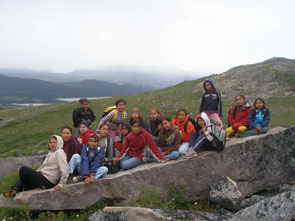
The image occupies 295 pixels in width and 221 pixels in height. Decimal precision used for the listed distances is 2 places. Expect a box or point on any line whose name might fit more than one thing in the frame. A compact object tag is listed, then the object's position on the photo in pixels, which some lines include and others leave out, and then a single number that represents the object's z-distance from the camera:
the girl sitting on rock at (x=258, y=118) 11.04
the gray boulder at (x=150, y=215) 6.61
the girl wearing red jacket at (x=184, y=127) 10.61
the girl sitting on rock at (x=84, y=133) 10.94
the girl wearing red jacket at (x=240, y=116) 11.65
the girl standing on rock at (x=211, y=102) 12.62
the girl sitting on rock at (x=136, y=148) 9.74
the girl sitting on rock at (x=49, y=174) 8.77
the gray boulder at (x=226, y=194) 9.09
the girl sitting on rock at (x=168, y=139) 10.00
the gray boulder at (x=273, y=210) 5.36
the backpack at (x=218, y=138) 9.66
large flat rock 8.70
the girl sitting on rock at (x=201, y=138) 9.71
